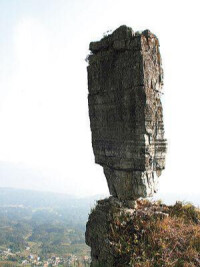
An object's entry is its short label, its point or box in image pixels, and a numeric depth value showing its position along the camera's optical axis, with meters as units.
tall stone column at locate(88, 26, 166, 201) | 9.66
